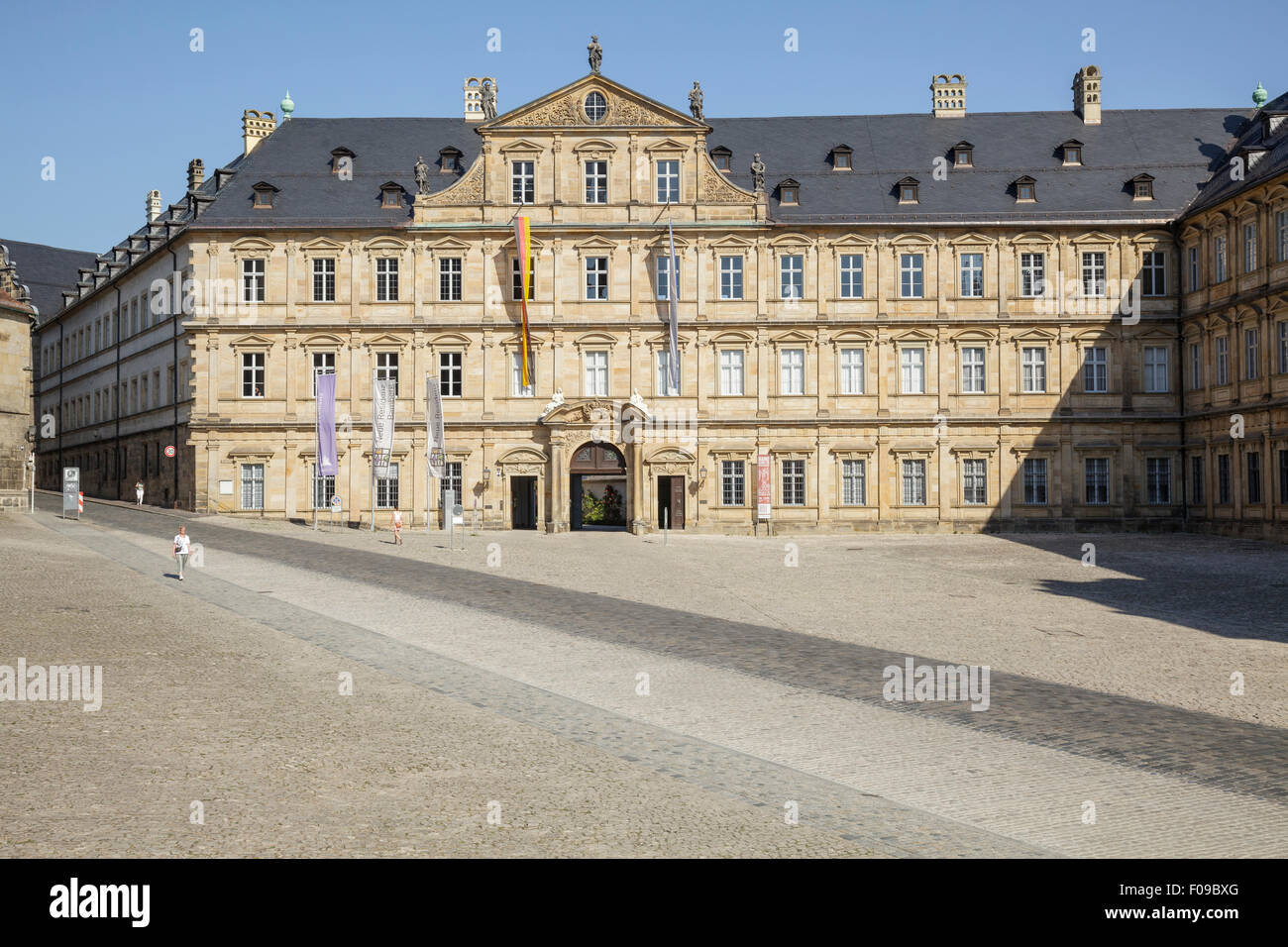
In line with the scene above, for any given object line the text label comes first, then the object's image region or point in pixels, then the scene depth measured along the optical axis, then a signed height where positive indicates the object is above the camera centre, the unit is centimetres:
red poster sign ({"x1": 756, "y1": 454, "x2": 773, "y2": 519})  5272 -80
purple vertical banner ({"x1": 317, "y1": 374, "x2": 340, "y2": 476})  4984 +199
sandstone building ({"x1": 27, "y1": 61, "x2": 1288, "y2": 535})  5406 +583
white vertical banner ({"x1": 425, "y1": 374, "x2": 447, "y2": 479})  4681 +205
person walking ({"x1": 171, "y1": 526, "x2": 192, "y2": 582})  2795 -144
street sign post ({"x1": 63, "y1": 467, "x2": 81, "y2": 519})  4766 -22
